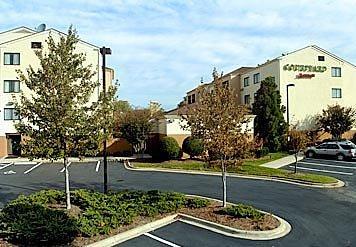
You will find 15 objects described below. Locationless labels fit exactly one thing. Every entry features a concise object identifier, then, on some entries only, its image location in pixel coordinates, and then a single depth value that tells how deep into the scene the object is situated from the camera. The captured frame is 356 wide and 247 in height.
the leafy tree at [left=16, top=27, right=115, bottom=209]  13.26
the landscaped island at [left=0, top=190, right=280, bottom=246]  10.84
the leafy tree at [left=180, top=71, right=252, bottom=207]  14.45
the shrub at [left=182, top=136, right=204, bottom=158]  32.54
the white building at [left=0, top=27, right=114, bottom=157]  42.44
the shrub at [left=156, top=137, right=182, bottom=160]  32.59
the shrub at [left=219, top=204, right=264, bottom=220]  13.23
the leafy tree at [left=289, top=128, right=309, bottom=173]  24.53
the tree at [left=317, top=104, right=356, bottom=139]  43.44
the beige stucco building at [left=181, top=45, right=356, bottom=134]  47.06
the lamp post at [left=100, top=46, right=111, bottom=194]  16.23
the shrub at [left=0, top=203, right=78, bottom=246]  10.66
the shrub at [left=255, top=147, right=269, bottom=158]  35.76
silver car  34.47
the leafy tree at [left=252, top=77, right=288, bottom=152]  40.53
